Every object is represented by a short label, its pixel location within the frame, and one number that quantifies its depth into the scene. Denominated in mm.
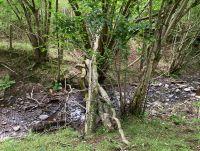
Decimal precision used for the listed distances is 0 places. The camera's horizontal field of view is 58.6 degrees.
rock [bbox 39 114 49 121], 5115
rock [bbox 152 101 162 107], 5657
